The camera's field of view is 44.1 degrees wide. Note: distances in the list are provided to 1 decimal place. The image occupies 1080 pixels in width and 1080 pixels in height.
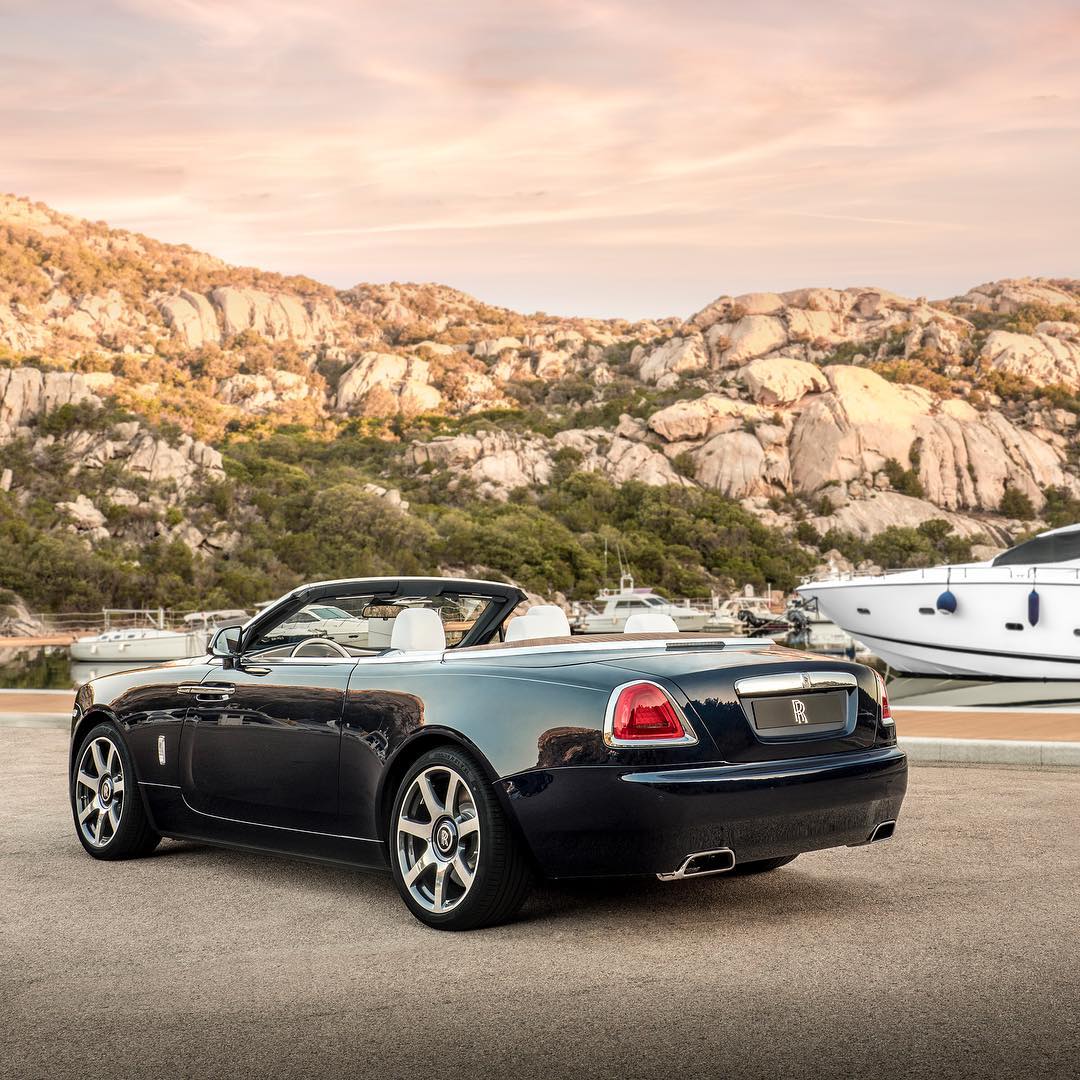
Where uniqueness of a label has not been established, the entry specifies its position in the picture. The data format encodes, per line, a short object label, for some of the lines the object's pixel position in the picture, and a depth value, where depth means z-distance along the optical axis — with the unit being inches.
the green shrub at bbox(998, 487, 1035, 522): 5290.4
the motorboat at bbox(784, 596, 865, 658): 1722.4
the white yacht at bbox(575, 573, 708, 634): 2566.4
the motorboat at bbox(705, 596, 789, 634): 2684.5
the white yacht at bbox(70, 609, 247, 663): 1868.8
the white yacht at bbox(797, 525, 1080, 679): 1012.5
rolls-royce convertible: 186.1
